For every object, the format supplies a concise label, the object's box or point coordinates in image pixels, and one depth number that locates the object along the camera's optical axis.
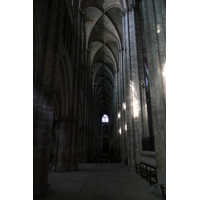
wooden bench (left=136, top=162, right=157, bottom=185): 6.08
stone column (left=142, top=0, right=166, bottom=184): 5.53
